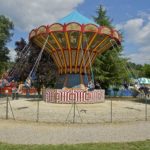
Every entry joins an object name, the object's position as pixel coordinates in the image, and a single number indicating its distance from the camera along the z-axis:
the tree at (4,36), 20.57
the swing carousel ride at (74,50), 11.93
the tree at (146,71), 44.98
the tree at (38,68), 19.70
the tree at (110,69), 20.36
